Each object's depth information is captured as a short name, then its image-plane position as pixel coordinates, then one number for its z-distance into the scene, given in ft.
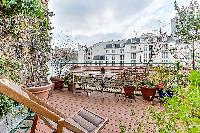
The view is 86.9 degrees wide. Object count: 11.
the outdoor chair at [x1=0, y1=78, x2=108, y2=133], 2.93
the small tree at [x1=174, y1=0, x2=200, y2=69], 9.25
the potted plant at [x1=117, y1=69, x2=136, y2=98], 9.88
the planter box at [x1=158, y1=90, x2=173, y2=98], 8.76
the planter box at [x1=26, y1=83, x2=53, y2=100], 6.27
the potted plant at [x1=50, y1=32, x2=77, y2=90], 12.20
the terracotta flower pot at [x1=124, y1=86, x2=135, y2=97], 9.85
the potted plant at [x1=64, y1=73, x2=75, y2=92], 11.31
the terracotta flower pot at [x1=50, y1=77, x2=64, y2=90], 11.65
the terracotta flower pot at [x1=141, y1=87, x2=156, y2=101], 9.50
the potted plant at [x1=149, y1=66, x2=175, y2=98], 9.13
